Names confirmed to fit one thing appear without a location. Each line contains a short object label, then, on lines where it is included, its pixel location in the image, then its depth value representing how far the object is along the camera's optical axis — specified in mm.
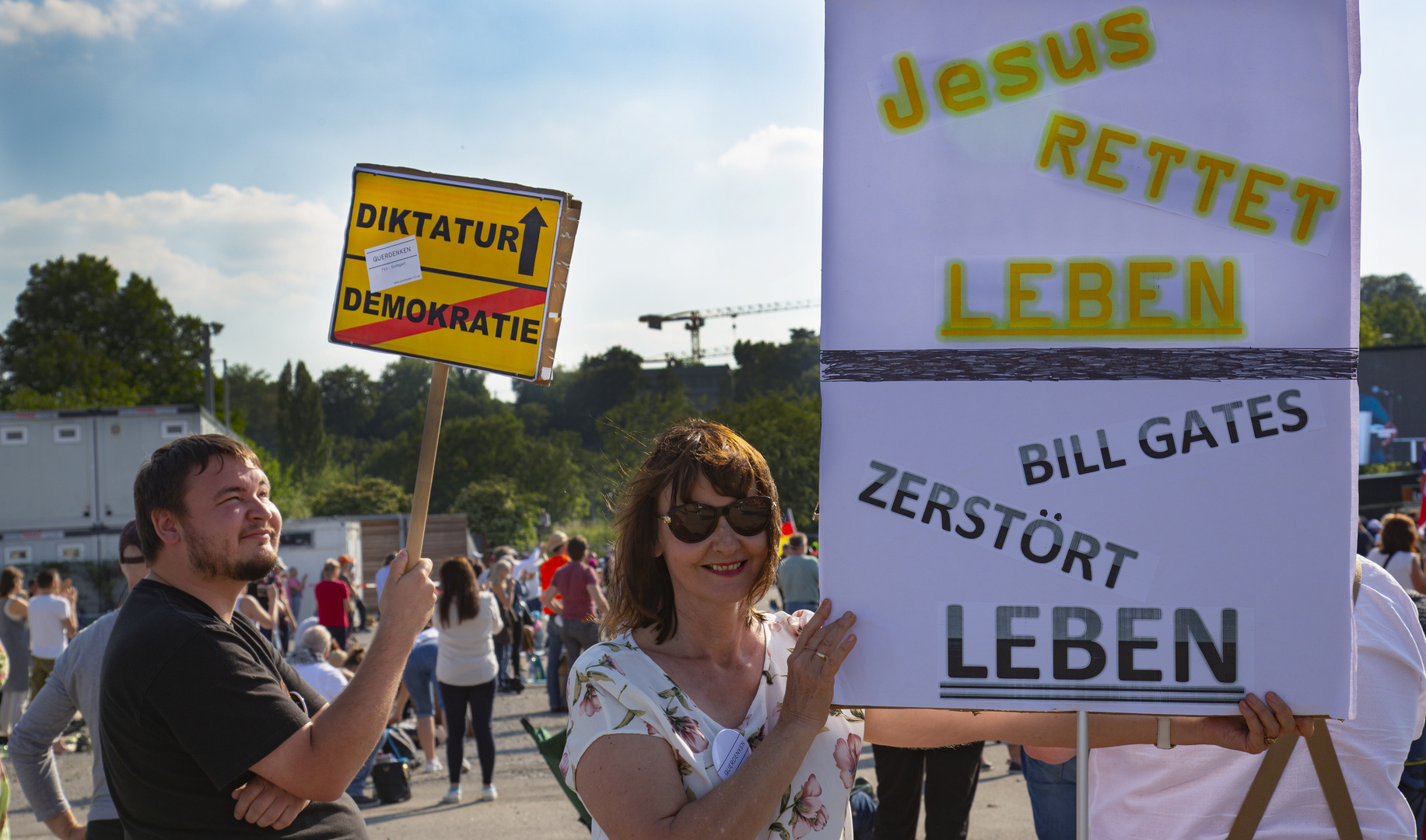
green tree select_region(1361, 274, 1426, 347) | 70875
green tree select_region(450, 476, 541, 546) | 45719
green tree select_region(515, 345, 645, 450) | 85875
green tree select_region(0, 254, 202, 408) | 45188
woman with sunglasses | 1682
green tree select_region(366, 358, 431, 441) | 104375
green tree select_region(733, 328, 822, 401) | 74188
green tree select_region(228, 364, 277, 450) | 98812
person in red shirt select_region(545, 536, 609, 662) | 9758
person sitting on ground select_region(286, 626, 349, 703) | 6406
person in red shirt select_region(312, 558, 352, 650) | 12172
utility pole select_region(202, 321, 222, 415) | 36969
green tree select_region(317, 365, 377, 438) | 104812
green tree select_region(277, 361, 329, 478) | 80750
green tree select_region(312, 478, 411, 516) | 49875
